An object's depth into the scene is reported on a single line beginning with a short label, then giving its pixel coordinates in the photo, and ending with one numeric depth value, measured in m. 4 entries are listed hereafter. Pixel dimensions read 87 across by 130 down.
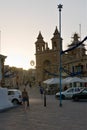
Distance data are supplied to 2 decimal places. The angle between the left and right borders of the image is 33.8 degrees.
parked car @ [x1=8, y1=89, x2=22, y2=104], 13.13
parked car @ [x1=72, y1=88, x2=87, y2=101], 15.59
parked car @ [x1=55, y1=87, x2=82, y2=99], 17.51
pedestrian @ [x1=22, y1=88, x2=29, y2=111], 11.39
